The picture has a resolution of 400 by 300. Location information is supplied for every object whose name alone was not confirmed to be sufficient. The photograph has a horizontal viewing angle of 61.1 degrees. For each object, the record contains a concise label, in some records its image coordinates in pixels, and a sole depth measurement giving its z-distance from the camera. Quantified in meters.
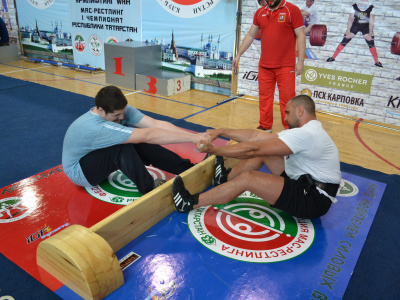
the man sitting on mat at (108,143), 2.66
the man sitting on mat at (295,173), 2.50
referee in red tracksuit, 4.44
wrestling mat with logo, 2.12
